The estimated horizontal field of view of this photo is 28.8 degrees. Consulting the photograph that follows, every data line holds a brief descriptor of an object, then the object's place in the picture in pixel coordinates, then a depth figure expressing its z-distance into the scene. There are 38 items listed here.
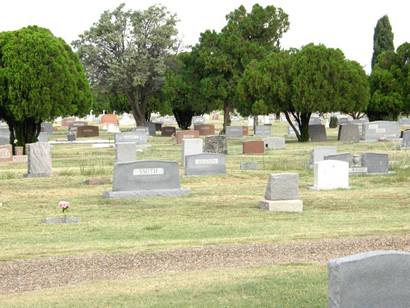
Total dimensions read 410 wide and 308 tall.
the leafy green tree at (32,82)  34.88
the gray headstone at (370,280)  5.73
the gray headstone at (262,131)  51.22
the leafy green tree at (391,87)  50.59
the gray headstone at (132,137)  39.66
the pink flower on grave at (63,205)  15.48
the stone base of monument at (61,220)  15.01
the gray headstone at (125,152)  27.81
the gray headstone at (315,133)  45.16
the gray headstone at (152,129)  58.52
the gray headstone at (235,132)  50.75
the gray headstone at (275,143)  37.28
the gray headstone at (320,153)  25.17
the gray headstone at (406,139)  34.24
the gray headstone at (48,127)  58.78
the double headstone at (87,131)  55.38
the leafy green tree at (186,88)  57.38
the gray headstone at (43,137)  43.82
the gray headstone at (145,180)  18.91
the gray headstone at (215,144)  32.25
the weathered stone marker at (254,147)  33.84
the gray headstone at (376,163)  23.48
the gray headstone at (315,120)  59.26
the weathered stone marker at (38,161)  24.45
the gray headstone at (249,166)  26.44
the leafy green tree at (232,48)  55.88
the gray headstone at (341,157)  22.48
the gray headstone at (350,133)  42.66
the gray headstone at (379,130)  42.19
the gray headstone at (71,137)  49.69
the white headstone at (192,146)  28.98
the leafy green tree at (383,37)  83.12
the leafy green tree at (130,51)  64.00
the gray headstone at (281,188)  16.55
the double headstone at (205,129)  52.56
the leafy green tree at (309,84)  43.06
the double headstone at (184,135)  41.10
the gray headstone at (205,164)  24.11
